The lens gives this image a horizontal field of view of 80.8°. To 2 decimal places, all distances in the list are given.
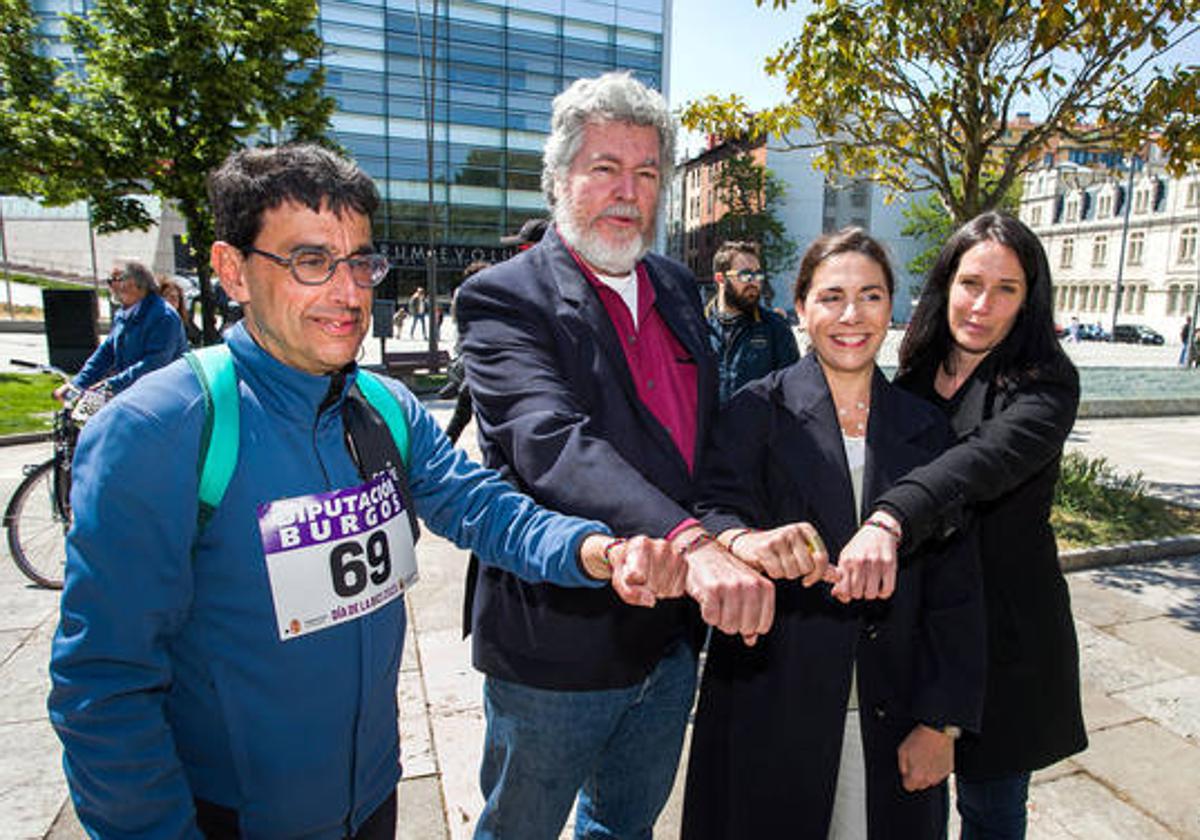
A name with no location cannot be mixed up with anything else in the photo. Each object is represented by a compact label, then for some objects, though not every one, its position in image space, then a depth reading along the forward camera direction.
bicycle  4.95
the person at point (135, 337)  5.18
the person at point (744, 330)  4.89
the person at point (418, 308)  30.95
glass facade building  35.31
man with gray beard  1.69
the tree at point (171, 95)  12.23
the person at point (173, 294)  7.53
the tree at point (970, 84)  5.29
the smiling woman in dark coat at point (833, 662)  1.88
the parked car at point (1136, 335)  49.84
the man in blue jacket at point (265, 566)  1.18
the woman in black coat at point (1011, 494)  2.06
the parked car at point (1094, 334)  53.56
